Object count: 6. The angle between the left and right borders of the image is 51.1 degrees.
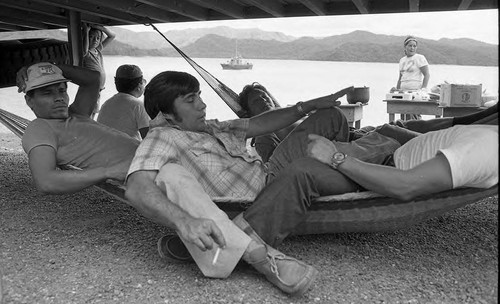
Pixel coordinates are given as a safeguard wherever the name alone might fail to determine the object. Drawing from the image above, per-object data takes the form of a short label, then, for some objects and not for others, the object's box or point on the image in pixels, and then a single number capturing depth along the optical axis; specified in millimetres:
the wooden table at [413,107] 5102
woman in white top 6525
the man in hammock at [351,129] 2236
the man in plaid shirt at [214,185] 1899
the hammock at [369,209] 1933
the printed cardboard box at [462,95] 4484
